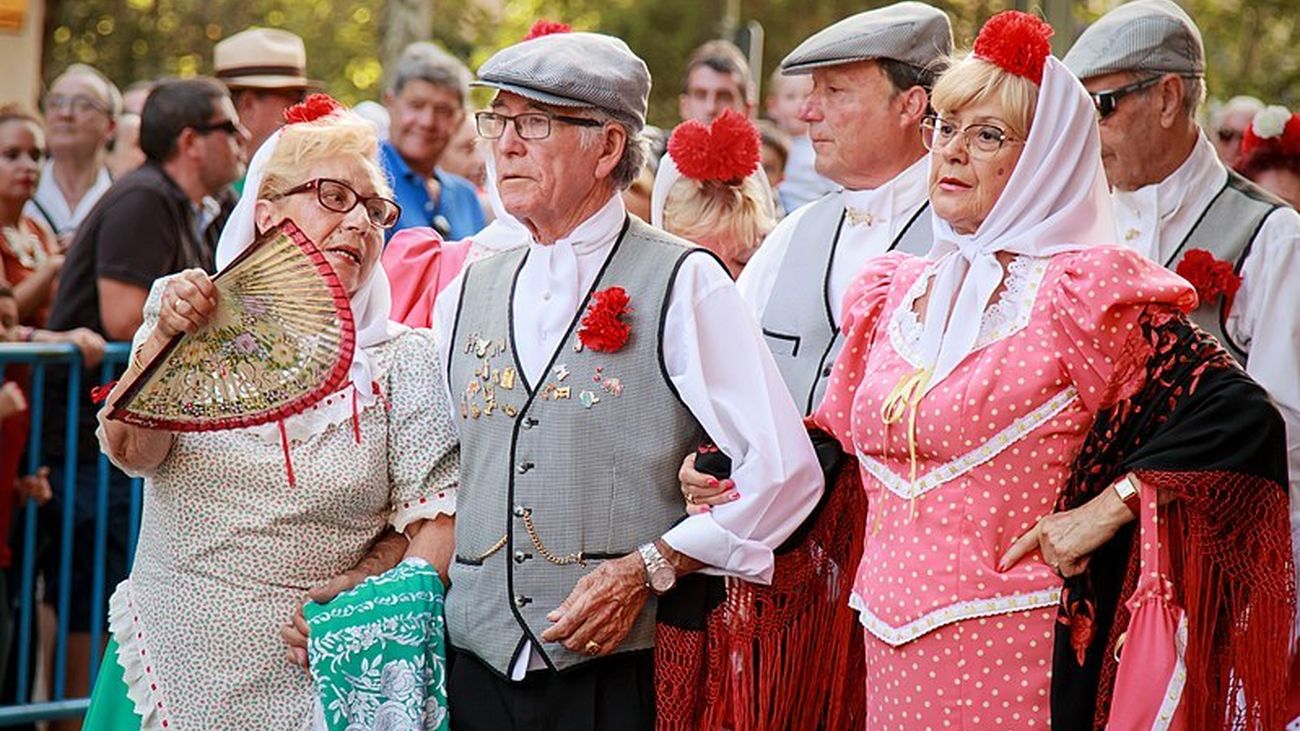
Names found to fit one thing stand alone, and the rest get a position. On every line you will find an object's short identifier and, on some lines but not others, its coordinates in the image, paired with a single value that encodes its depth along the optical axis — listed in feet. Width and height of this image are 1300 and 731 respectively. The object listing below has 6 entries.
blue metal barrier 41.06
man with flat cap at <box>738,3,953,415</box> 29.84
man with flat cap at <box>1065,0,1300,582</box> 30.71
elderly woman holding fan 25.68
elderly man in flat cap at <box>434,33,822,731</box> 24.77
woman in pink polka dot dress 22.86
